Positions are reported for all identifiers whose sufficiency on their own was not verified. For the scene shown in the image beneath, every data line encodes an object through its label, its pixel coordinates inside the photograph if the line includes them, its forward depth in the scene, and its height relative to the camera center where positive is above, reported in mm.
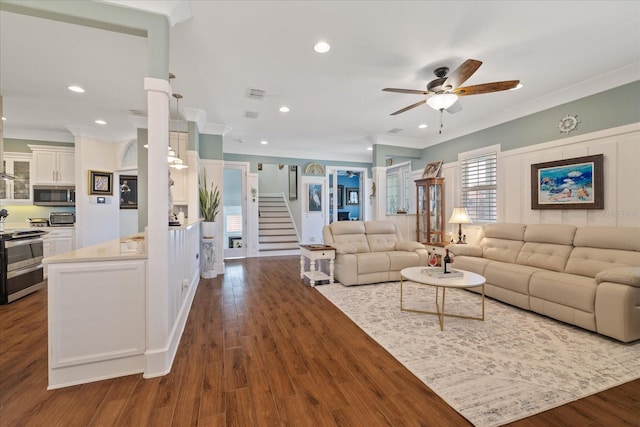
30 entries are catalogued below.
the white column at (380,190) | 6176 +541
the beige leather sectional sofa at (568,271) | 2494 -692
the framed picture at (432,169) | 6074 +1008
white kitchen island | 1936 -739
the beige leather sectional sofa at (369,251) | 4423 -669
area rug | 1788 -1196
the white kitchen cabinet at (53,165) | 5324 +1001
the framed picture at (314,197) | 8227 +518
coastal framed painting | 3559 +411
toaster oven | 5172 -69
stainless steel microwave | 5289 +398
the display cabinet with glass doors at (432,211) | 5797 +56
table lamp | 4996 -75
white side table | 4500 -694
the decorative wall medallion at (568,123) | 3799 +1269
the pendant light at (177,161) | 3760 +751
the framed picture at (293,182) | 9062 +1089
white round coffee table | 2830 -727
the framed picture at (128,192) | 6371 +541
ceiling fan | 2699 +1340
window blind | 4957 +521
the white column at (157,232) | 2082 -131
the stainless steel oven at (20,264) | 3604 -683
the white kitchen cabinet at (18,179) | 5214 +711
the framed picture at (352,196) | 11984 +788
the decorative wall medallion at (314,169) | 8133 +1357
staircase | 7934 -408
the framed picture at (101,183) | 5406 +658
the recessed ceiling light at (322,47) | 2730 +1700
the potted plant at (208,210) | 4895 +87
